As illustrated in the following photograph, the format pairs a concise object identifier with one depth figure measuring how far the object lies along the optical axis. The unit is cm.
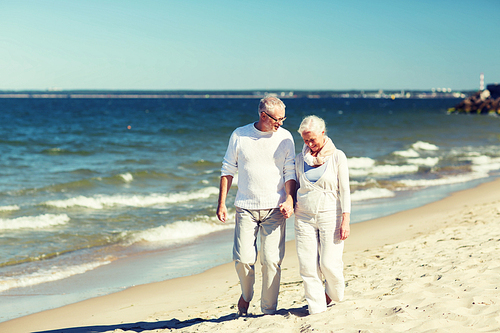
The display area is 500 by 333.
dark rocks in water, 5825
